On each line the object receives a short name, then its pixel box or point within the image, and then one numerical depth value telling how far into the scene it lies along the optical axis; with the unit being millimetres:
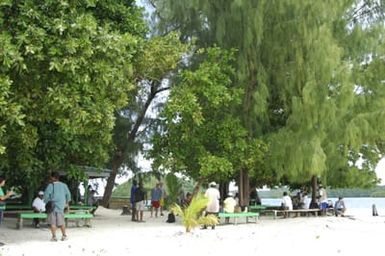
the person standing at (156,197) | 24797
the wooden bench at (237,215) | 18856
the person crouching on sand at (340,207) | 27091
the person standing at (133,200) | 21311
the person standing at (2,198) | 13227
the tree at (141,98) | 21438
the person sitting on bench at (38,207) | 17312
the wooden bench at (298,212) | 24725
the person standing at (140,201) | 20875
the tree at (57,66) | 10750
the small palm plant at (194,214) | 15156
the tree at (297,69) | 21625
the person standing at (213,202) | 17891
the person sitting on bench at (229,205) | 19859
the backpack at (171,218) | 20219
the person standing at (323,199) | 27586
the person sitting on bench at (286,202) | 25427
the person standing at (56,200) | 13047
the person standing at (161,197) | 25259
